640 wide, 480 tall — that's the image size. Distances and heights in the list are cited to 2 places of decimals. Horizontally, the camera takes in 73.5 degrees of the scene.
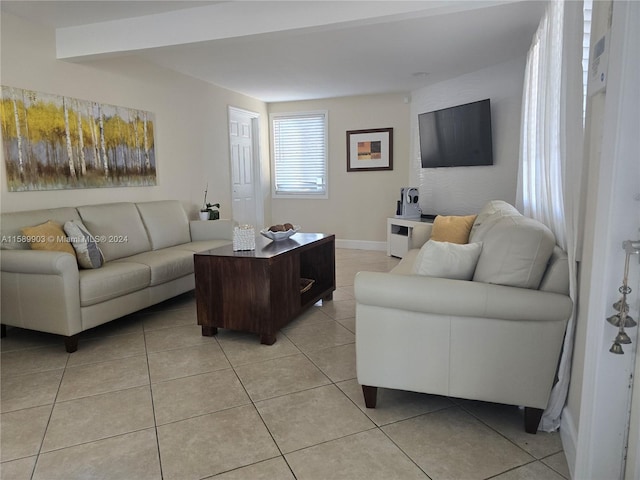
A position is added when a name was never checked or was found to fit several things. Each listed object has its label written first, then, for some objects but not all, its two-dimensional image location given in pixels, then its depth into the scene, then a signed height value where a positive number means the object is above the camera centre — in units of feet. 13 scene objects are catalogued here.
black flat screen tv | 15.54 +1.63
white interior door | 19.94 +0.73
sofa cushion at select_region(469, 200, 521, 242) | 8.28 -0.84
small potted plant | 16.05 -1.16
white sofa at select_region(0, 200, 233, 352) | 8.96 -2.05
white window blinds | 22.06 +1.36
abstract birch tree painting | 10.60 +1.14
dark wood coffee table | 9.39 -2.41
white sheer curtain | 5.60 +0.66
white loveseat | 5.85 -2.07
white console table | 18.03 -2.43
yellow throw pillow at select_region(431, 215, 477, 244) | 10.71 -1.30
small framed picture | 20.65 +1.44
